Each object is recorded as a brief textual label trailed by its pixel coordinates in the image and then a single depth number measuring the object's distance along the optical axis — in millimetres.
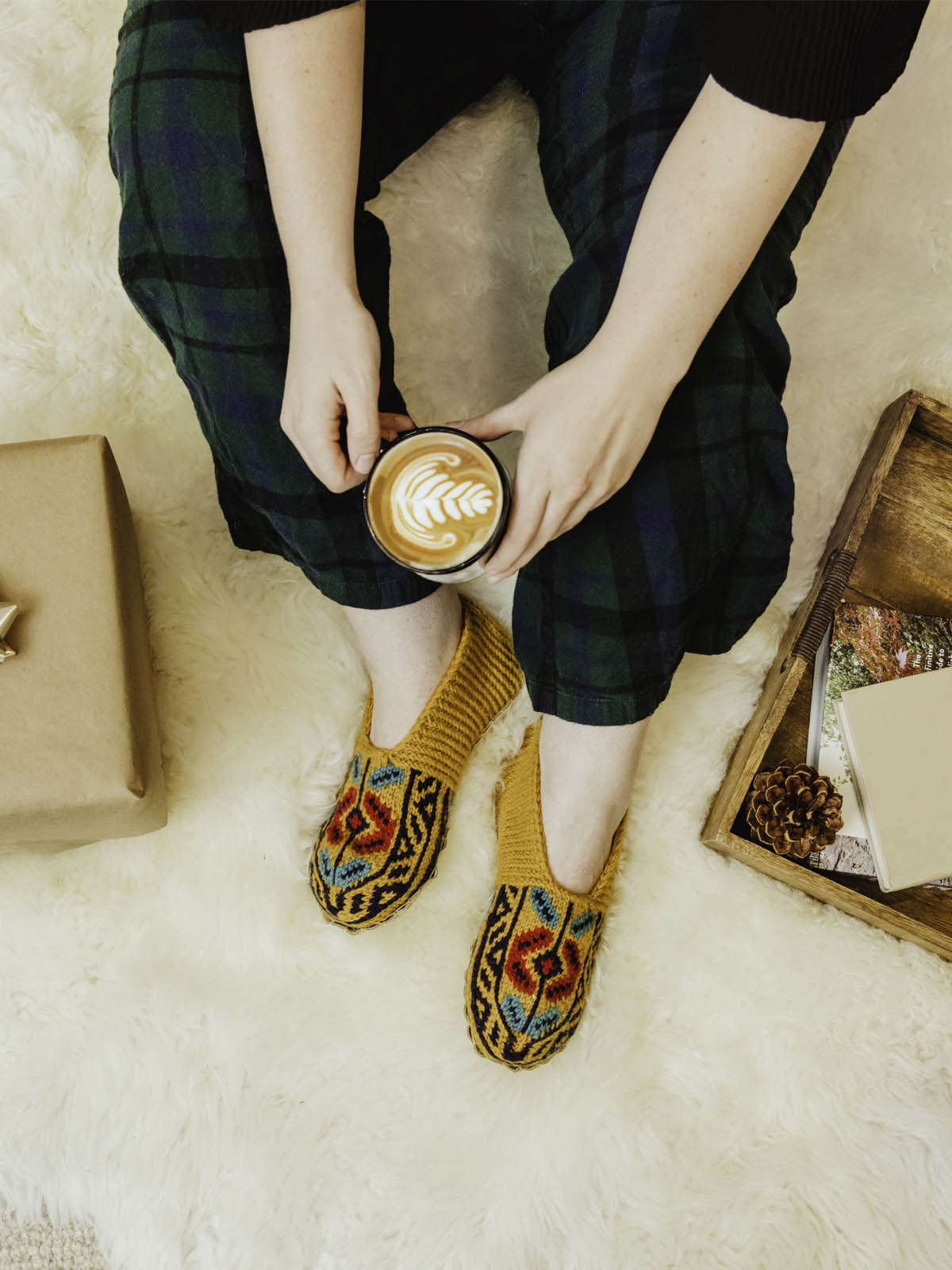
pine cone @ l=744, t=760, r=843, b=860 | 751
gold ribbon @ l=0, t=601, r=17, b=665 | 592
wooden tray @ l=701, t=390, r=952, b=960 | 789
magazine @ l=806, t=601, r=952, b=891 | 779
